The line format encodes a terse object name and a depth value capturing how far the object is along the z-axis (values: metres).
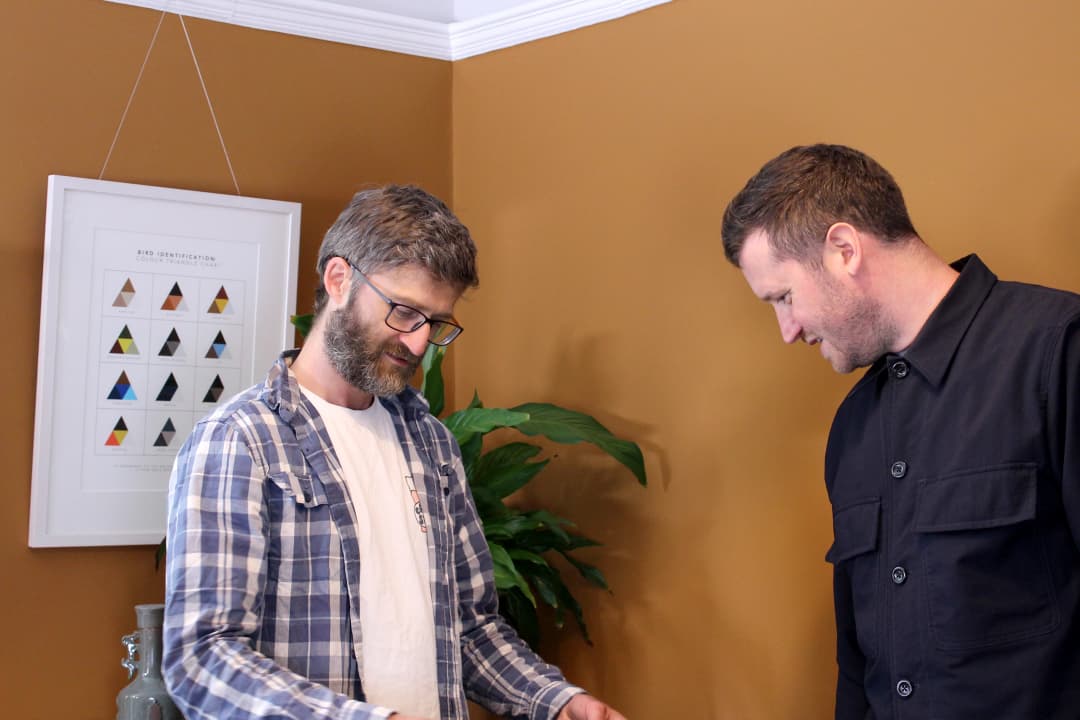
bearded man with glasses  1.65
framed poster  2.60
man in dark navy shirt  1.62
